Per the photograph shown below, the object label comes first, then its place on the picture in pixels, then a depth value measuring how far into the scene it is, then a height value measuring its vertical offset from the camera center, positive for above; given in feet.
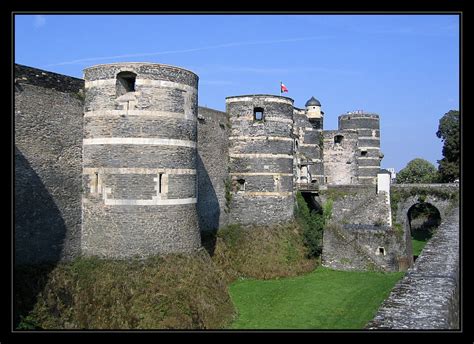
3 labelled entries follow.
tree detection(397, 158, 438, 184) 215.31 +1.44
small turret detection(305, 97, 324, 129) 131.54 +15.90
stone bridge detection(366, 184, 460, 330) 29.81 -8.56
